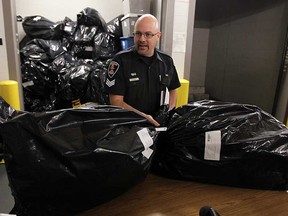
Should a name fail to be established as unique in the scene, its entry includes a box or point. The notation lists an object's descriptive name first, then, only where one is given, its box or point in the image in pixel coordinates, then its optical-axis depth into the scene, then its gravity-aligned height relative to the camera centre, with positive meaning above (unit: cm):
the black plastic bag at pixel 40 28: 382 +30
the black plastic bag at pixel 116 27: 381 +35
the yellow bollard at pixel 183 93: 300 -50
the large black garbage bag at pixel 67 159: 66 -31
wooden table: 78 -51
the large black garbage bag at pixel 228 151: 91 -36
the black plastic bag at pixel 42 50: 352 -5
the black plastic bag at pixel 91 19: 377 +46
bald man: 175 -18
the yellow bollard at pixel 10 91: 254 -48
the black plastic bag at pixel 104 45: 370 +6
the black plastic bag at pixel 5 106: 137 -36
